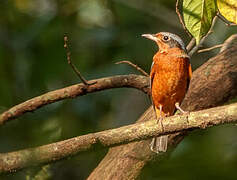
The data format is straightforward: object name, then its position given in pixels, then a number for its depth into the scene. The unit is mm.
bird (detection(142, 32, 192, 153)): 9773
